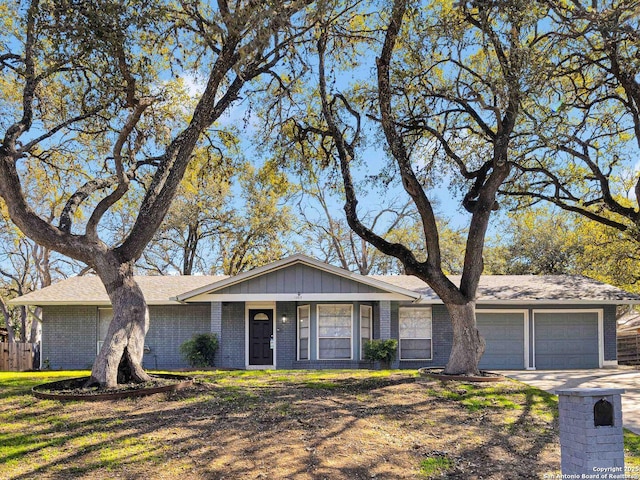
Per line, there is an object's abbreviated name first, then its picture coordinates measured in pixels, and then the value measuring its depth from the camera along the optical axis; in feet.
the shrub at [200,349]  59.77
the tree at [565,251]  74.95
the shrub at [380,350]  59.93
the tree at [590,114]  35.32
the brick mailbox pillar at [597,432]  19.47
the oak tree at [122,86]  31.86
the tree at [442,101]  35.99
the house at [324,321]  61.00
